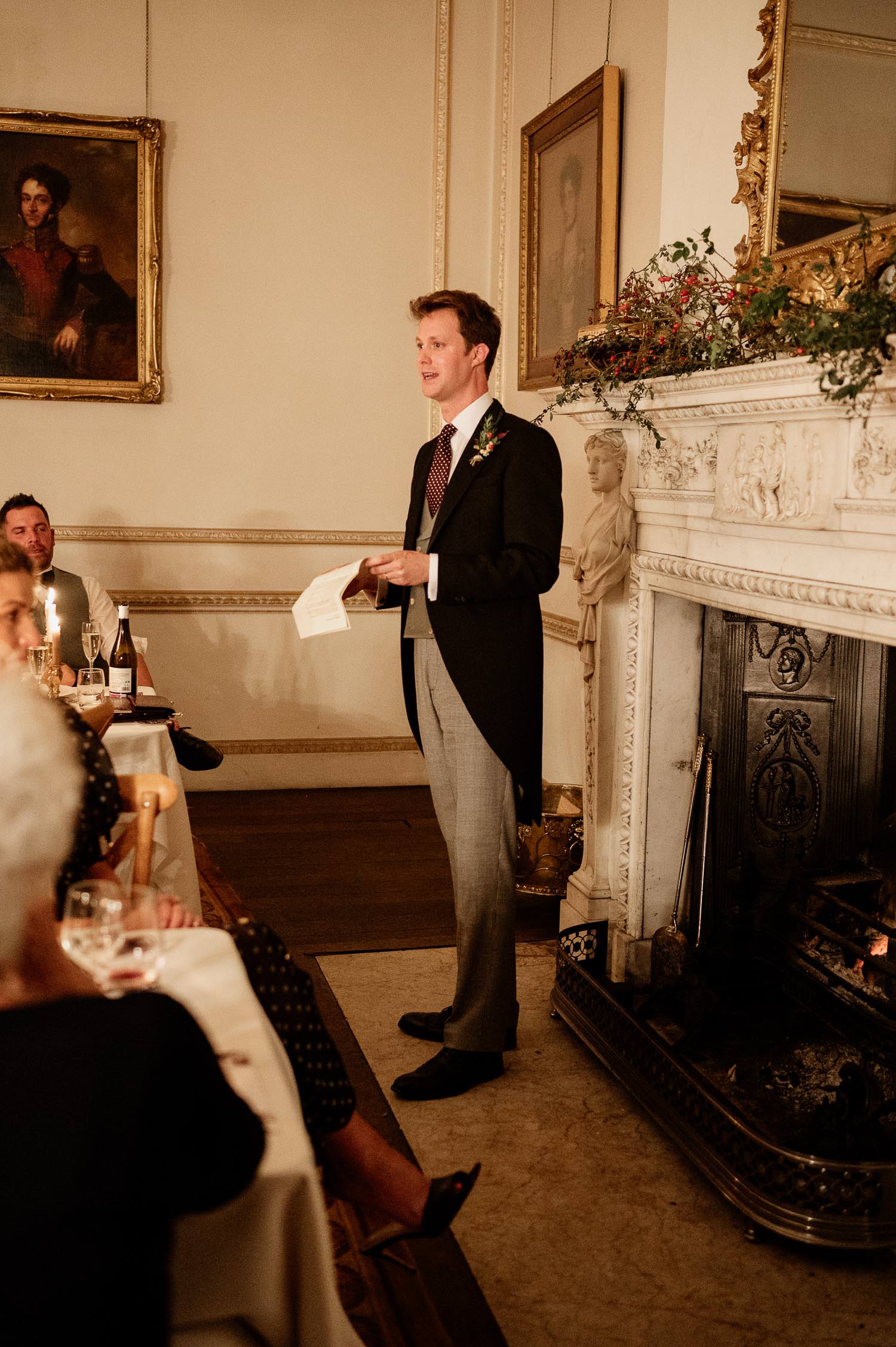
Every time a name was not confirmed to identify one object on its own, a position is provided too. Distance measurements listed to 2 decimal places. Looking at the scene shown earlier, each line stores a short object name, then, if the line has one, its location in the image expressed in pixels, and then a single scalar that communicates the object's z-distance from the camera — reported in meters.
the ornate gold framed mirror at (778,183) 2.69
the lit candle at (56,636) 3.30
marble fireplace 2.31
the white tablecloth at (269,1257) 1.18
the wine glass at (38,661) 3.39
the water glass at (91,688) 3.38
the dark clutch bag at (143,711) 3.37
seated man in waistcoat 4.32
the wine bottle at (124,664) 3.56
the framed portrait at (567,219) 4.13
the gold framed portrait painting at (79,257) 5.36
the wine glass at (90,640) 3.57
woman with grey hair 1.01
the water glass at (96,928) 1.39
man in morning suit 2.79
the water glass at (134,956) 1.40
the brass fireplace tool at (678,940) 3.23
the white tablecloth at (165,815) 3.24
